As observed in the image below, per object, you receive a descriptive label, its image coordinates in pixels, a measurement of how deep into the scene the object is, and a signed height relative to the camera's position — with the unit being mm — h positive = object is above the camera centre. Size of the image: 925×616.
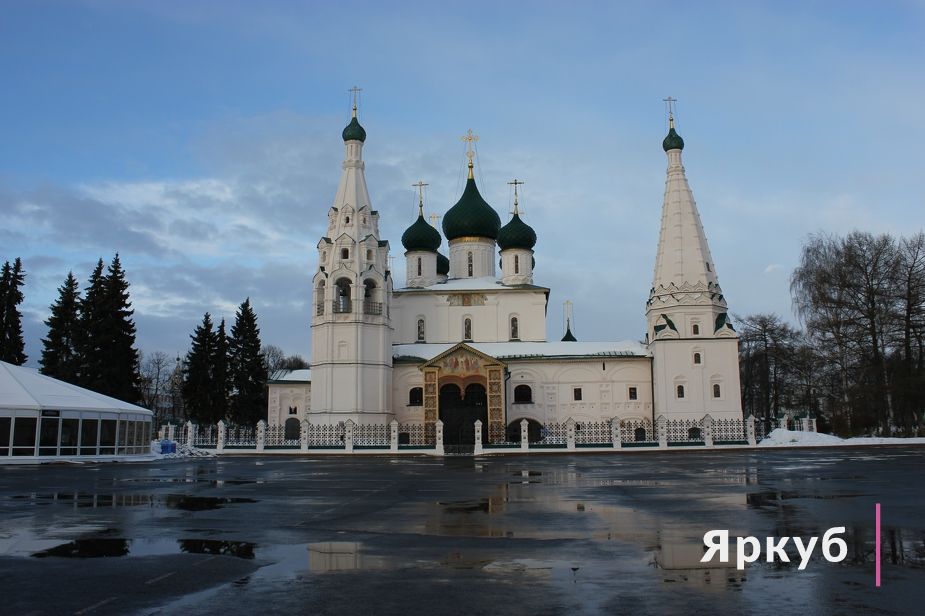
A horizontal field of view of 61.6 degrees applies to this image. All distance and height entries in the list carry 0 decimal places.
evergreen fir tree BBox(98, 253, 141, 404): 41531 +4254
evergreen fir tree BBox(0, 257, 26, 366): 42719 +5898
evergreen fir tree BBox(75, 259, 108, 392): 40938 +4024
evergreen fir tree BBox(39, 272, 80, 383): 42469 +5009
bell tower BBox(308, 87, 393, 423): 40812 +5800
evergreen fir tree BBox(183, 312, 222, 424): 50000 +2398
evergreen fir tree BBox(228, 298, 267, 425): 52938 +3416
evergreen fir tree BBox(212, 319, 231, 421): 50562 +2678
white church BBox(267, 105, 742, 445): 41625 +3802
